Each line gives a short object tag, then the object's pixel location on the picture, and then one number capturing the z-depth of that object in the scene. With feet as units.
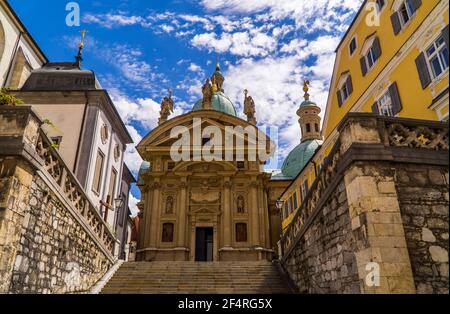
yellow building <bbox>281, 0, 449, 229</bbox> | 33.91
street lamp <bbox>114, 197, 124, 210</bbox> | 53.88
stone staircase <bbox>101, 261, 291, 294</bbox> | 36.70
